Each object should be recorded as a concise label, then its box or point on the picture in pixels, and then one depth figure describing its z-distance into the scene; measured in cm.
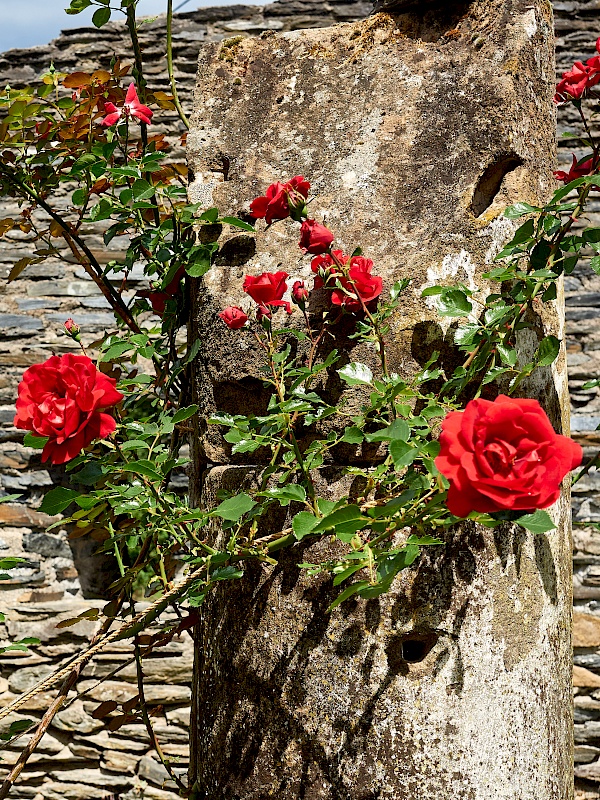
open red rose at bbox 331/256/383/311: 207
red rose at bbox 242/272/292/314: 209
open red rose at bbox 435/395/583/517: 185
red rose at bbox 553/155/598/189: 218
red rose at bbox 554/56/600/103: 220
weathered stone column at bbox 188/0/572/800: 205
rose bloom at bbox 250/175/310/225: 207
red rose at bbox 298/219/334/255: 206
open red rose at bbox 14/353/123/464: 203
